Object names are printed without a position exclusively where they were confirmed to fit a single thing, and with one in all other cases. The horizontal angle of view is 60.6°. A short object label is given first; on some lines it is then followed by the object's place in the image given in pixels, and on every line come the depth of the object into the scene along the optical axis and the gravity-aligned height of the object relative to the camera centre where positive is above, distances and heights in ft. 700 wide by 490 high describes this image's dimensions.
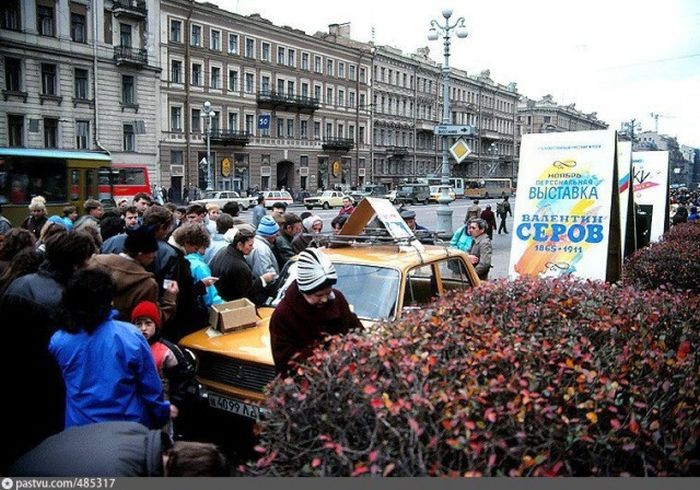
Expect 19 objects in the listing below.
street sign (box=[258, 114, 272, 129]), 149.29 +17.78
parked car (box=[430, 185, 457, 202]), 184.12 +0.58
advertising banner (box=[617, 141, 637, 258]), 32.78 +0.88
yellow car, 15.85 -3.26
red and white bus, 99.81 +1.51
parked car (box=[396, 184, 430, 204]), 177.99 +0.36
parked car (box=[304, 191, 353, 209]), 153.58 -2.10
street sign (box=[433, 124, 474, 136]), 50.98 +5.57
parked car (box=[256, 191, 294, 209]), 137.49 -0.96
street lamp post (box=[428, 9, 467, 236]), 58.29 +7.83
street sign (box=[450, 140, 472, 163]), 49.24 +3.71
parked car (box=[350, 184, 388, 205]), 167.64 +0.69
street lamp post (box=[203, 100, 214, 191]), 144.34 +3.36
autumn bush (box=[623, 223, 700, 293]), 28.09 -3.30
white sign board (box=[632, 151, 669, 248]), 52.26 +0.71
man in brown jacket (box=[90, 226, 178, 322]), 14.58 -1.99
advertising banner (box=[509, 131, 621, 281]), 26.81 -0.51
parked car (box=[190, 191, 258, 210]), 132.03 -1.32
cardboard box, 17.72 -3.72
